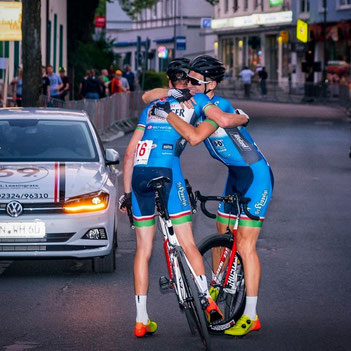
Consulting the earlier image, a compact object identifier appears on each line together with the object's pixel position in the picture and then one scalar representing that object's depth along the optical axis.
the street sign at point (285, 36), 73.81
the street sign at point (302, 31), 66.25
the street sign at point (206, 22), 91.69
